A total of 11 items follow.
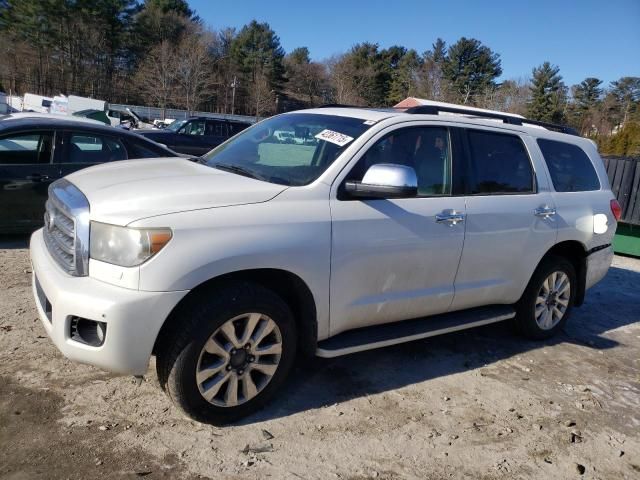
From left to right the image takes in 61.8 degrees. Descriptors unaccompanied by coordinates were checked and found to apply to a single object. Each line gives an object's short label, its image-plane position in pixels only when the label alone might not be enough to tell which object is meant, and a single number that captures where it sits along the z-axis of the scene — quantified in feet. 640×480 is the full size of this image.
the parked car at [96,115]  89.00
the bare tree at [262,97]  215.98
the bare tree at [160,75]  182.29
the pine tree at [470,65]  235.20
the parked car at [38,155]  19.76
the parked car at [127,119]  107.07
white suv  8.91
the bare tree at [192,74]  180.86
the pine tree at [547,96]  217.77
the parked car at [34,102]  109.40
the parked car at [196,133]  53.78
